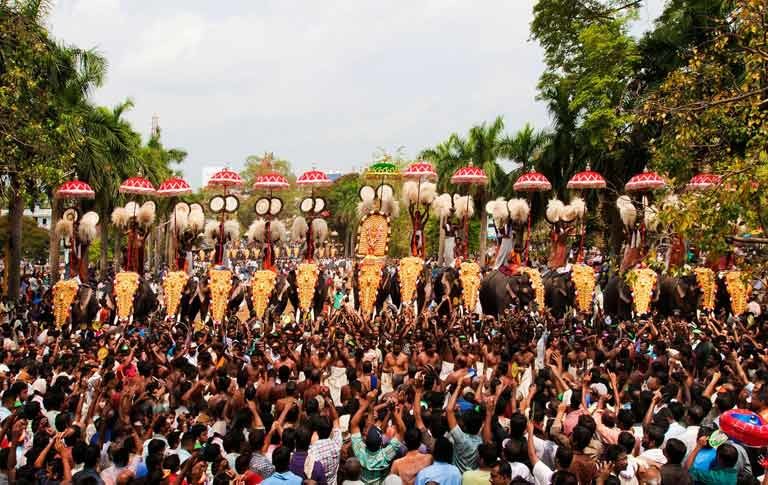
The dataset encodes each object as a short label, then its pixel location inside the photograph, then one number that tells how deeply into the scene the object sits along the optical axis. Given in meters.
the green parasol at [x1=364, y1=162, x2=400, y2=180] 15.01
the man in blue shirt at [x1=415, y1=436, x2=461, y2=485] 4.60
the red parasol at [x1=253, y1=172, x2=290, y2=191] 14.75
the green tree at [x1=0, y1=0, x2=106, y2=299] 10.82
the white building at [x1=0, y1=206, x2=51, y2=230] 69.10
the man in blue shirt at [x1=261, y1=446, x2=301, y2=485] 4.51
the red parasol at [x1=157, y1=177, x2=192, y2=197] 14.48
